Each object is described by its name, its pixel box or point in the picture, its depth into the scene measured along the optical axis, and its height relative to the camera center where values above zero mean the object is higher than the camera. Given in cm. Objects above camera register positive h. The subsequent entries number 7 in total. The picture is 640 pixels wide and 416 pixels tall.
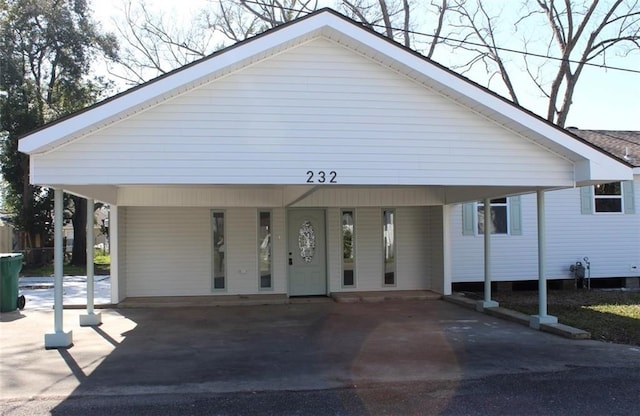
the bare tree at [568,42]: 2377 +789
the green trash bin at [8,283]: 1112 -111
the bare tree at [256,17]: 2381 +945
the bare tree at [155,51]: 2481 +825
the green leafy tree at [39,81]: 2355 +687
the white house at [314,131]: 723 +131
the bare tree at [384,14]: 2422 +954
